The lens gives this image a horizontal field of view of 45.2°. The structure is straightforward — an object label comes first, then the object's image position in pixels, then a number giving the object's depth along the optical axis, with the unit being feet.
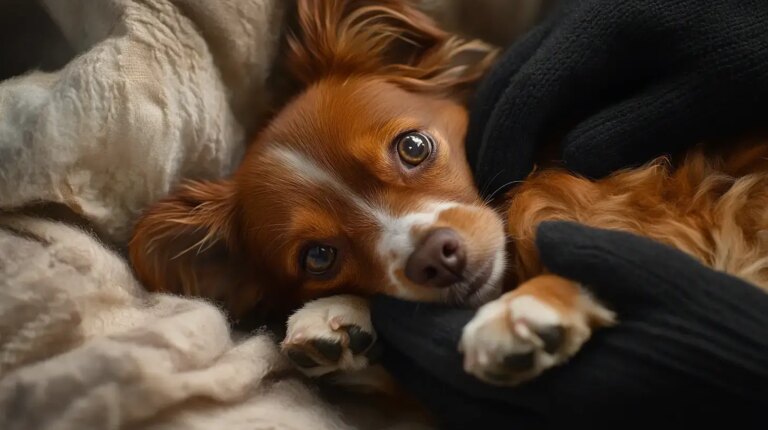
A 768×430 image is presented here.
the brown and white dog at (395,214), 1.18
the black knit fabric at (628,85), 1.21
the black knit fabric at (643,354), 0.97
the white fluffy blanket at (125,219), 1.07
